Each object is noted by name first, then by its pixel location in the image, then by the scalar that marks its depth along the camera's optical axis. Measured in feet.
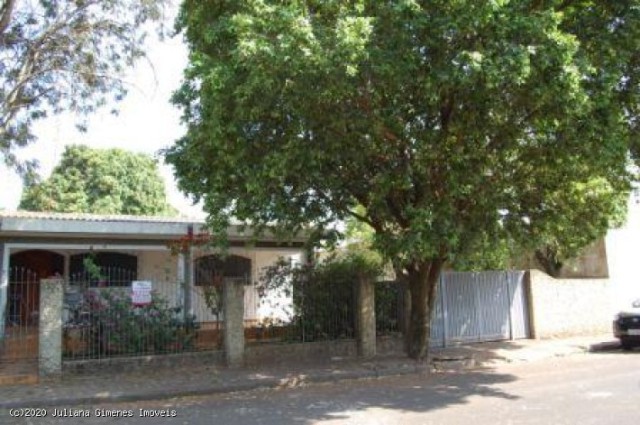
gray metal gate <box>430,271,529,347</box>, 53.36
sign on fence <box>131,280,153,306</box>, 41.57
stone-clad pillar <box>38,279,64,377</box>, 37.50
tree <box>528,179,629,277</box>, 40.91
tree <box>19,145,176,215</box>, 110.32
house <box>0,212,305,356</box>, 45.52
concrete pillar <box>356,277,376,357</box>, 47.21
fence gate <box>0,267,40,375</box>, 40.55
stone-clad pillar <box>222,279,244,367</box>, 42.32
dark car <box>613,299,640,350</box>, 51.71
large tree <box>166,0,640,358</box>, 28.30
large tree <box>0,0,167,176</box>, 46.47
